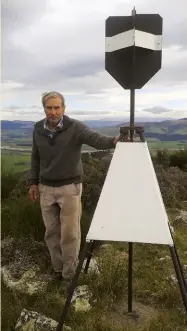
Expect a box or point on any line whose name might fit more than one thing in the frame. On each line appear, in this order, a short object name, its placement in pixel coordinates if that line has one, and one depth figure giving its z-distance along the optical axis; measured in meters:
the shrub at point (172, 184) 8.26
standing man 3.82
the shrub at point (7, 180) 8.19
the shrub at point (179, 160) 11.60
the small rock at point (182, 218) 6.78
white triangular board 2.89
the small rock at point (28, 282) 4.00
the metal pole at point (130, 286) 3.56
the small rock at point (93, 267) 4.25
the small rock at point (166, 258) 4.98
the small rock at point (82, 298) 3.62
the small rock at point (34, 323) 3.30
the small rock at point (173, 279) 4.16
